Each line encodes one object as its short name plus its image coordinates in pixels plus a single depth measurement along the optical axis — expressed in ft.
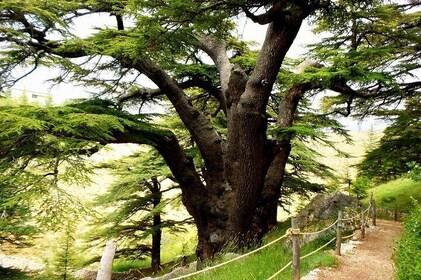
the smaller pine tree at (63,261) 44.93
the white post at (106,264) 10.55
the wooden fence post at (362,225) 30.94
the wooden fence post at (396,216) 52.70
